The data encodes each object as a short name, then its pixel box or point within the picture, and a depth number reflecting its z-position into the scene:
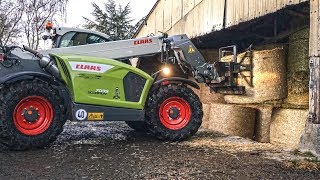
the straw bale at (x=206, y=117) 6.33
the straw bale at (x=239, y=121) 5.66
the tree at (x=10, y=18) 16.69
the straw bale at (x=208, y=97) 6.74
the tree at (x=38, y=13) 17.89
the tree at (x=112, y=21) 22.05
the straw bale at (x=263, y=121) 5.41
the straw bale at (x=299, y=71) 4.99
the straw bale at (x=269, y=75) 5.16
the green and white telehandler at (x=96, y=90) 3.96
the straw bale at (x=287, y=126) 4.83
